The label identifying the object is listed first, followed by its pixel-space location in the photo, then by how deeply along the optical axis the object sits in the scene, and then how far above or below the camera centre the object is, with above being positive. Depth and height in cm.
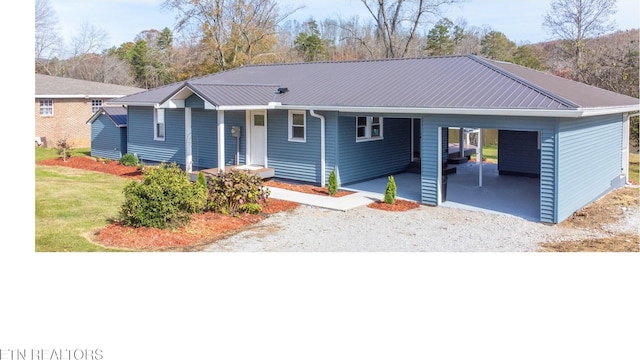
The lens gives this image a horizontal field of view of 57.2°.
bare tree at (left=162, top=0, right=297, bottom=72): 3494 +730
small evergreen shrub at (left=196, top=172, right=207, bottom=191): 1438 -77
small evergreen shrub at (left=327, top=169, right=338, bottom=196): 1520 -91
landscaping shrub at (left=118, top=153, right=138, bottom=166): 2117 -40
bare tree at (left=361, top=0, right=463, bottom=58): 3822 +859
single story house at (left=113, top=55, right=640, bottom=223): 1249 +72
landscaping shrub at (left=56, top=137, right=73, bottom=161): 2248 -7
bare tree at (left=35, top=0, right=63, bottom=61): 4082 +868
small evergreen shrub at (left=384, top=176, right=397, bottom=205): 1417 -107
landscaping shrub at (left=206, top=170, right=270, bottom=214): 1297 -96
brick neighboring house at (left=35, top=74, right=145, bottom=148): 2856 +208
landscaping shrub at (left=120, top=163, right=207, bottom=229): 1105 -97
